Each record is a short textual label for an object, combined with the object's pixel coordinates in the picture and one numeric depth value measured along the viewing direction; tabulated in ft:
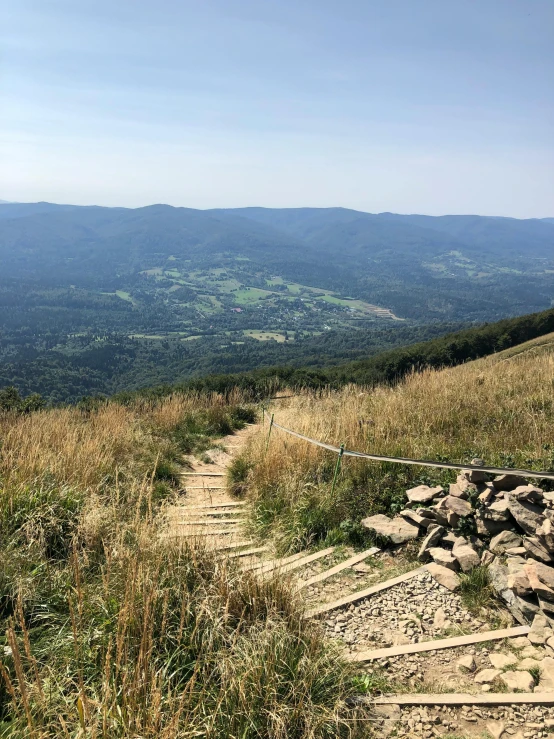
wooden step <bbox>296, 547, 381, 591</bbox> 11.60
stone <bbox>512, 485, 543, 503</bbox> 12.89
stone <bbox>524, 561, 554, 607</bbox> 9.93
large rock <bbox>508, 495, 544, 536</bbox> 11.99
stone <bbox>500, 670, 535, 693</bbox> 8.16
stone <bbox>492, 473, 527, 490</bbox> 14.11
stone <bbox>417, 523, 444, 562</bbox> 12.71
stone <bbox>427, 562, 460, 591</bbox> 11.32
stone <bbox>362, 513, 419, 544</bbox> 13.51
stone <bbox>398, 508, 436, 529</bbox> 13.66
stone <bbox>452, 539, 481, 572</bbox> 11.80
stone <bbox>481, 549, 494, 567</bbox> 11.75
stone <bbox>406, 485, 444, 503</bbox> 14.72
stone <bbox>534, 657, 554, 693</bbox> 8.07
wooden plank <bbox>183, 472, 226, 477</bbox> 22.68
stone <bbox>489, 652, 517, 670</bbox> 8.77
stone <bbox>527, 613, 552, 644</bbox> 9.29
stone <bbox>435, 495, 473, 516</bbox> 13.51
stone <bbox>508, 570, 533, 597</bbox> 10.23
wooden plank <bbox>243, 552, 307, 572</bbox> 11.35
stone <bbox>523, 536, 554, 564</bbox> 11.07
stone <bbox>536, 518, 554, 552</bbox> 11.11
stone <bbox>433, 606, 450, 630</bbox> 10.15
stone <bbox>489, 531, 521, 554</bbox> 12.00
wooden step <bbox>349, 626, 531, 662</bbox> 9.18
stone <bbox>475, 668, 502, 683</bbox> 8.47
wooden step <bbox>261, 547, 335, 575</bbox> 12.13
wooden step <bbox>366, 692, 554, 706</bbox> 7.87
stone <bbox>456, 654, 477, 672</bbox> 8.84
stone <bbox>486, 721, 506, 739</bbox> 7.37
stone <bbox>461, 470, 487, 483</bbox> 14.30
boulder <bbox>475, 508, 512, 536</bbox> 12.80
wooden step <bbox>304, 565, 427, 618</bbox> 10.32
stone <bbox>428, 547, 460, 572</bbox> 11.92
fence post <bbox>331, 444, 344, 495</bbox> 16.02
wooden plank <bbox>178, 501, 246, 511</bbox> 17.69
